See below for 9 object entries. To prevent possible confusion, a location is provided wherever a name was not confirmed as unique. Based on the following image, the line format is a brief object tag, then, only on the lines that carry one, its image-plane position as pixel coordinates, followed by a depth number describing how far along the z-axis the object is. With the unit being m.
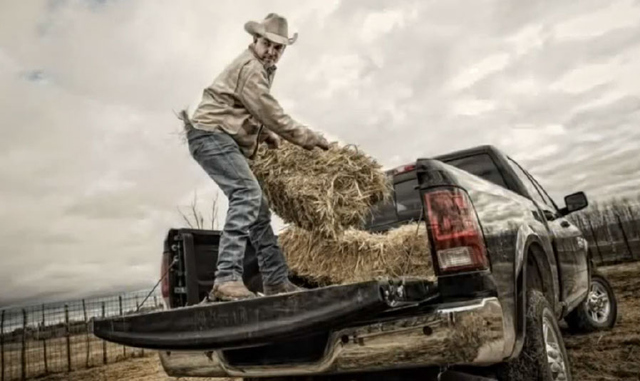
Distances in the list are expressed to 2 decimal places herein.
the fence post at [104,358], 17.52
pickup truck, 1.89
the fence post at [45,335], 17.14
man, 2.76
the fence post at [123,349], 18.91
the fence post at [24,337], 16.48
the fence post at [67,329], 16.77
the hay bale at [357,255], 2.94
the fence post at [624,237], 27.82
